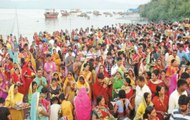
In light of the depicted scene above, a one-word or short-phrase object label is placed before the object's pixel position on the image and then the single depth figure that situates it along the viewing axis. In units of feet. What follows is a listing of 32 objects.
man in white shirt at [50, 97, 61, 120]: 20.88
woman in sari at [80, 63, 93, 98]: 27.59
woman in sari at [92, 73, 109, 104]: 25.25
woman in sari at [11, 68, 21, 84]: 28.99
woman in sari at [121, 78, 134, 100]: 23.04
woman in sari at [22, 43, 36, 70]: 36.87
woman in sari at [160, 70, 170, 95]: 24.22
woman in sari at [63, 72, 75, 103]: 24.04
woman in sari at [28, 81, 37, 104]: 23.57
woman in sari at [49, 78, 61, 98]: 22.51
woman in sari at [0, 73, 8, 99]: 25.76
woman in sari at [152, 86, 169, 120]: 20.13
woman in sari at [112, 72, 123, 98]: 25.58
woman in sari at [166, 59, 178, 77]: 26.12
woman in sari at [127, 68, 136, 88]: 25.54
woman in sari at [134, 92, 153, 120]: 19.34
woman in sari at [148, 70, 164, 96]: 23.11
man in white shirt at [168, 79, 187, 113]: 18.86
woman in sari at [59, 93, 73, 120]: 20.84
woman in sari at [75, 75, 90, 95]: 24.08
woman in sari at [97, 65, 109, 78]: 27.84
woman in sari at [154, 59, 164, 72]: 29.43
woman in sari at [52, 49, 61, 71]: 36.09
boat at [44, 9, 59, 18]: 268.91
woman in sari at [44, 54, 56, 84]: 31.61
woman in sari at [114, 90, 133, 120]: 21.59
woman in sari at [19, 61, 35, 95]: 29.68
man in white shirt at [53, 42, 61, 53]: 41.64
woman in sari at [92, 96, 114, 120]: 19.58
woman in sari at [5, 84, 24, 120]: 22.41
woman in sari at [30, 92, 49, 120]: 20.58
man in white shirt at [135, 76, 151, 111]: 21.99
